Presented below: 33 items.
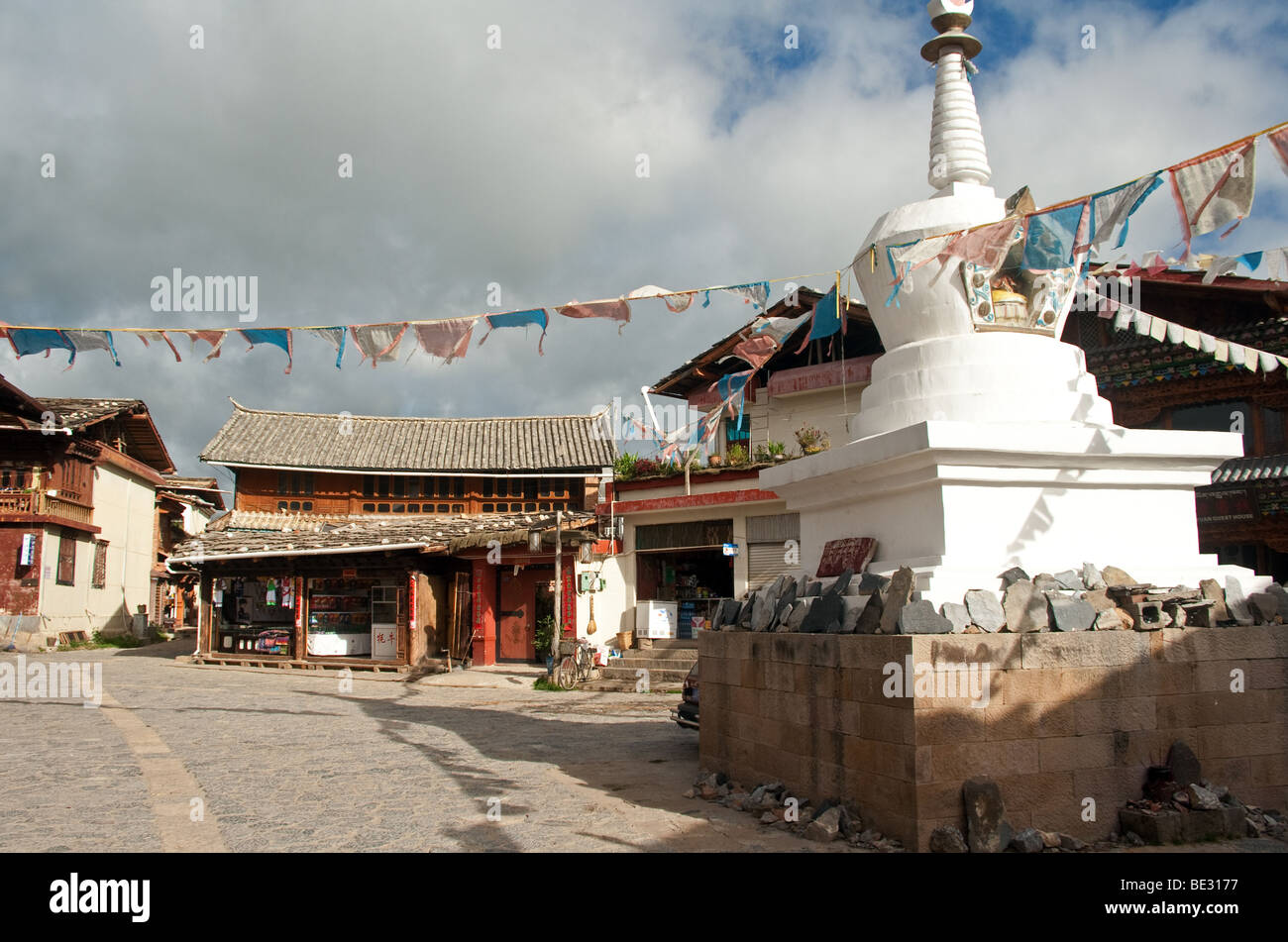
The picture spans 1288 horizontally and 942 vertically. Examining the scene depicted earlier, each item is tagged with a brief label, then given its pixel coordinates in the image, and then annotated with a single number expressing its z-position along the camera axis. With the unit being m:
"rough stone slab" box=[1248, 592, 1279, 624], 6.40
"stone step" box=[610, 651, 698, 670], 20.42
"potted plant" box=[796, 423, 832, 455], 21.19
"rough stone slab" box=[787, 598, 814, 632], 7.04
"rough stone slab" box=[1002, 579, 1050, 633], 5.95
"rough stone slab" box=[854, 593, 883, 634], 6.14
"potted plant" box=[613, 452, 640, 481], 22.86
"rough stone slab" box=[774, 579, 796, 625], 7.34
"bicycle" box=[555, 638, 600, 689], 19.80
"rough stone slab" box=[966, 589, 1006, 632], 5.88
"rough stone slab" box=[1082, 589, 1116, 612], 6.11
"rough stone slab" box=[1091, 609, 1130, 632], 6.04
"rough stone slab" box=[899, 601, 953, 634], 5.76
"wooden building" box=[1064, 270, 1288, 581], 16.33
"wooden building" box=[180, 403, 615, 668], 23.06
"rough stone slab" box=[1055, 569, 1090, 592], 6.25
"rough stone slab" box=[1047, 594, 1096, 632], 5.96
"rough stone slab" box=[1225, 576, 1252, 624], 6.37
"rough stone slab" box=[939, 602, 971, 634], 5.83
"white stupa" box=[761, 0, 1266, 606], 6.45
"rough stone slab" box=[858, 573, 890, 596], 6.39
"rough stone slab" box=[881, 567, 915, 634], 5.97
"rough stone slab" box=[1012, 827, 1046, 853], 5.51
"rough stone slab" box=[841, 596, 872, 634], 6.39
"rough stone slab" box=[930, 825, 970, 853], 5.44
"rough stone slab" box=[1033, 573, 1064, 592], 6.18
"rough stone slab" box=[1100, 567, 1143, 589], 6.38
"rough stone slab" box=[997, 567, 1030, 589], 6.18
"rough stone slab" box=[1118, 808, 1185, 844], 5.68
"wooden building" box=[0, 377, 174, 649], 25.72
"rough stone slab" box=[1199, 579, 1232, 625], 6.35
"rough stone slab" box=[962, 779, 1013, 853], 5.48
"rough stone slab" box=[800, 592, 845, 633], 6.57
